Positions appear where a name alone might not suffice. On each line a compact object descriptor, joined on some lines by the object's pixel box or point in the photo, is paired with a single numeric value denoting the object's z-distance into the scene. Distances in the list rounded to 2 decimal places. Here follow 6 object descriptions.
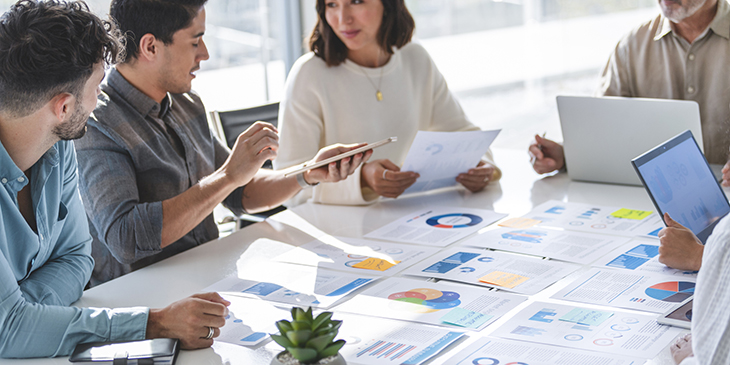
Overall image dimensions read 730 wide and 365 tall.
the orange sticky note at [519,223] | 1.94
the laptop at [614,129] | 2.15
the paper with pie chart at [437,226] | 1.88
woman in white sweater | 2.31
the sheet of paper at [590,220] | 1.87
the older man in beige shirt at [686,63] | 2.46
